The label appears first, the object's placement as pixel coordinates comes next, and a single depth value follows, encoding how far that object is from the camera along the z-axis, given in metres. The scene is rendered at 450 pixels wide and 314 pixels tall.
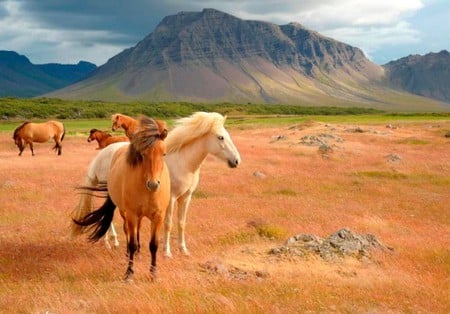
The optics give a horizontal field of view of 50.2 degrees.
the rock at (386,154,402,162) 38.66
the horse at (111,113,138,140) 32.73
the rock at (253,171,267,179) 29.91
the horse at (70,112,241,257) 12.29
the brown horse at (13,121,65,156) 40.22
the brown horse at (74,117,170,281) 9.66
